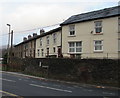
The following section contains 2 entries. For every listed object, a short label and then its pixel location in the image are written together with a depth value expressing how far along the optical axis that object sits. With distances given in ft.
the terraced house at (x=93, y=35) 69.15
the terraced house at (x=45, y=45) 98.82
